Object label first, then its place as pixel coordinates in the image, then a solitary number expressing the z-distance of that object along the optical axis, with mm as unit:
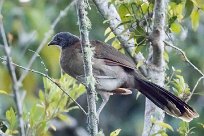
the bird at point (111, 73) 9148
